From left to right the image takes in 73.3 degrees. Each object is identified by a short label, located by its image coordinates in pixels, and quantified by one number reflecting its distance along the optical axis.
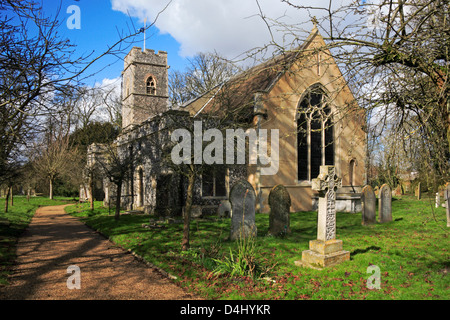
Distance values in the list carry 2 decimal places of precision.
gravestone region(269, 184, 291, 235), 9.91
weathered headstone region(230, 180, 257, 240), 9.20
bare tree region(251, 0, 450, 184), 3.86
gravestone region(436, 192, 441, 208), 15.66
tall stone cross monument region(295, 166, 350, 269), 6.61
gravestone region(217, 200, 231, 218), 14.21
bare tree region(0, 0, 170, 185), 4.84
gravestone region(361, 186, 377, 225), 11.47
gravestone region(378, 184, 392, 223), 11.96
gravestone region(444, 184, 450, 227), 10.65
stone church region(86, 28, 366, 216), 15.42
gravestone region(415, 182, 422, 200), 21.54
